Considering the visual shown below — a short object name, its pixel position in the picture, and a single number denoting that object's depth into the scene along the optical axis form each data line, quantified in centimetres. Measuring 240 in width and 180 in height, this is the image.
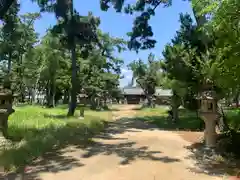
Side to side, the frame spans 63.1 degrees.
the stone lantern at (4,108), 695
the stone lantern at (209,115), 668
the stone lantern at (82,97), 1802
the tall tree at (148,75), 2927
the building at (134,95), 4380
